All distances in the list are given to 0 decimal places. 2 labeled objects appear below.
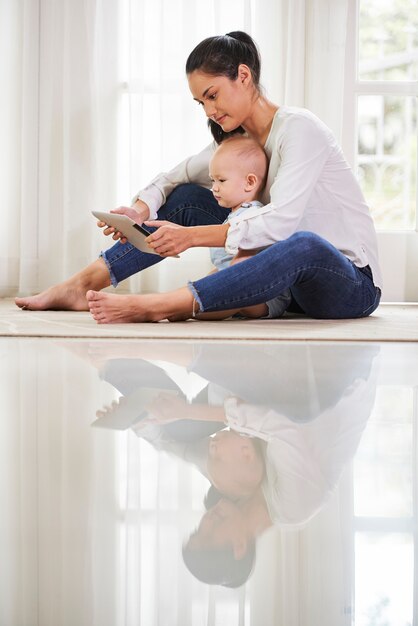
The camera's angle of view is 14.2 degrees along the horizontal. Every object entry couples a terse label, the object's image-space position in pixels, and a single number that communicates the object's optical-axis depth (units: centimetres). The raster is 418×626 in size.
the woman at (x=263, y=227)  371
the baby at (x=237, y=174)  387
